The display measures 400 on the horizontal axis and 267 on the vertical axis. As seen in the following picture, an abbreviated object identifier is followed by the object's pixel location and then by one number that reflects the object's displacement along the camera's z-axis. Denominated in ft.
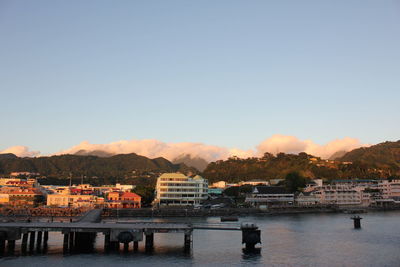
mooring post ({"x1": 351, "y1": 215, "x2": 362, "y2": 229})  216.23
